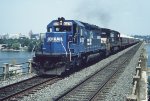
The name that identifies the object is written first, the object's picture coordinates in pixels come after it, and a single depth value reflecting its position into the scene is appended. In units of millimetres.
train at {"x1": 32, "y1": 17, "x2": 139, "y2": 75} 18547
